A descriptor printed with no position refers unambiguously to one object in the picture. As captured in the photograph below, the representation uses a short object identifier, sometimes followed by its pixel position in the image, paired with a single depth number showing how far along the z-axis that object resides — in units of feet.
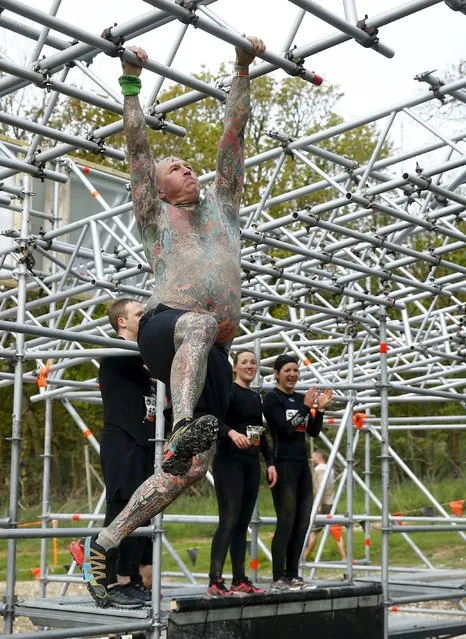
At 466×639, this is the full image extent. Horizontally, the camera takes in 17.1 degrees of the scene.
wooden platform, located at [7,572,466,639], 27.76
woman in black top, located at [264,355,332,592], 35.25
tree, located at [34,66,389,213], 114.38
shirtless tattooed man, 16.52
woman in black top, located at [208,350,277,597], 32.66
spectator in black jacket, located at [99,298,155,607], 27.85
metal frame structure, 26.28
